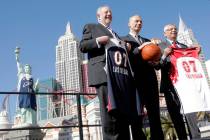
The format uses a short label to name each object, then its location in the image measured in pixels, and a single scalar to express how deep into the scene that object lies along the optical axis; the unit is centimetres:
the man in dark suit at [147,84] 223
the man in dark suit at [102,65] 171
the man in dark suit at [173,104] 245
